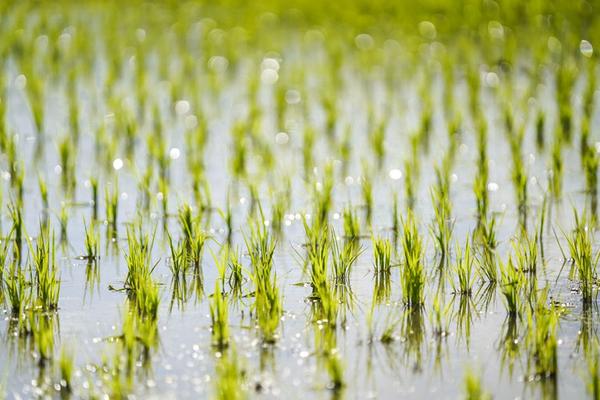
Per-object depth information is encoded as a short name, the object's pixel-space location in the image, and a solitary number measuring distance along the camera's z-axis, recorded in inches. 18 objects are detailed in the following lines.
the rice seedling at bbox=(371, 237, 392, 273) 329.1
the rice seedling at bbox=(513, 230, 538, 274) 324.1
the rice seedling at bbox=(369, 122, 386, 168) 485.1
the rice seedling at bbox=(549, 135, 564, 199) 428.4
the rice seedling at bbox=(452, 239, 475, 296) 308.8
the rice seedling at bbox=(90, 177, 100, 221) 403.6
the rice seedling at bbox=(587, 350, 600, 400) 227.5
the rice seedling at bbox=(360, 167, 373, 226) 405.7
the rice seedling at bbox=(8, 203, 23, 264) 351.6
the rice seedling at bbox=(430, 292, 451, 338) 279.9
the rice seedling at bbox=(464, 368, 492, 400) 220.4
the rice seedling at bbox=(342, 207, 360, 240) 365.7
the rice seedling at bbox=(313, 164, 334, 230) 383.6
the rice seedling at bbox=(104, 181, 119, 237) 383.6
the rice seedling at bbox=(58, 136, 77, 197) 445.2
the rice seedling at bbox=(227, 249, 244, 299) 314.5
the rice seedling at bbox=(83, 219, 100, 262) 346.9
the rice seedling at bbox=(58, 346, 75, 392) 241.7
